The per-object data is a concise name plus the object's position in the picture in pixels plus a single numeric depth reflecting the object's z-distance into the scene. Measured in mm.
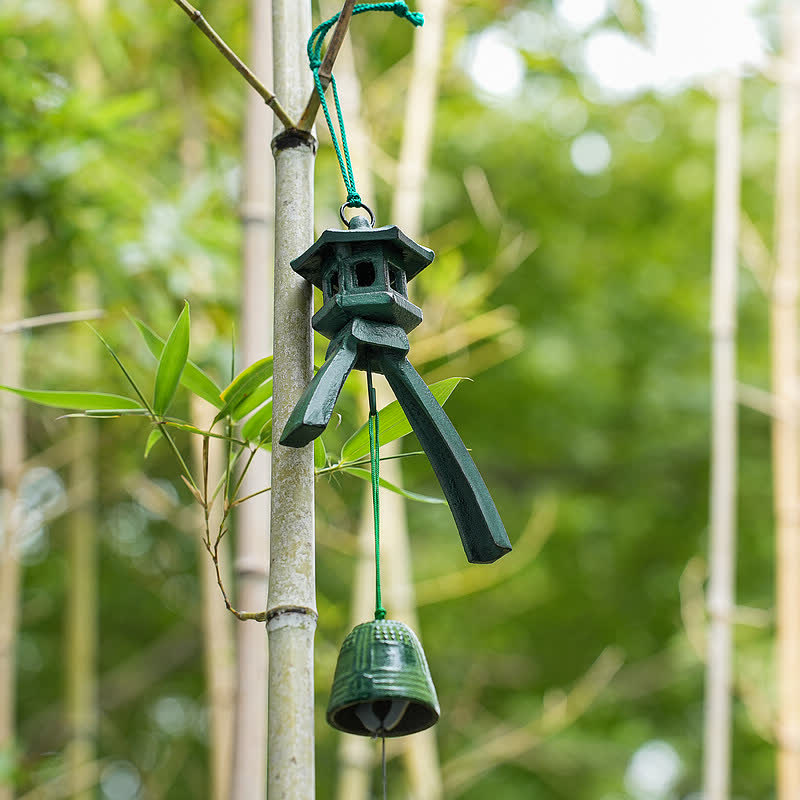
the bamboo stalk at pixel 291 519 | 1029
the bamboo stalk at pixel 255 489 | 1275
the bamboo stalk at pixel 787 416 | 1633
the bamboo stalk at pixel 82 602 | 2566
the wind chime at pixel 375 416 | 1048
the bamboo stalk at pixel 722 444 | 1597
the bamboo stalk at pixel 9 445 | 1979
